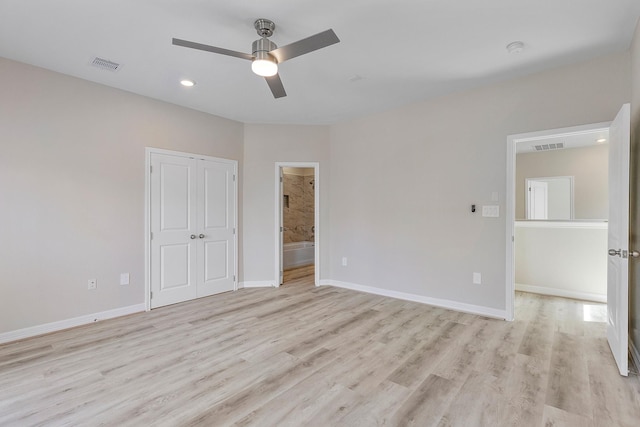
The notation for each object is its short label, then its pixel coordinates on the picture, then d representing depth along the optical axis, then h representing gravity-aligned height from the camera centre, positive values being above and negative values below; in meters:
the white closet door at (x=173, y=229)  3.90 -0.22
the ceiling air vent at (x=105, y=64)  2.91 +1.47
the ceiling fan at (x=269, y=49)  1.96 +1.14
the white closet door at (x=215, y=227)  4.38 -0.21
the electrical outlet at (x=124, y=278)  3.61 -0.80
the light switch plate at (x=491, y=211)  3.47 +0.04
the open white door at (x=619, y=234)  2.18 -0.15
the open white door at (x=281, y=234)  5.00 -0.36
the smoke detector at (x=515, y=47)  2.62 +1.48
